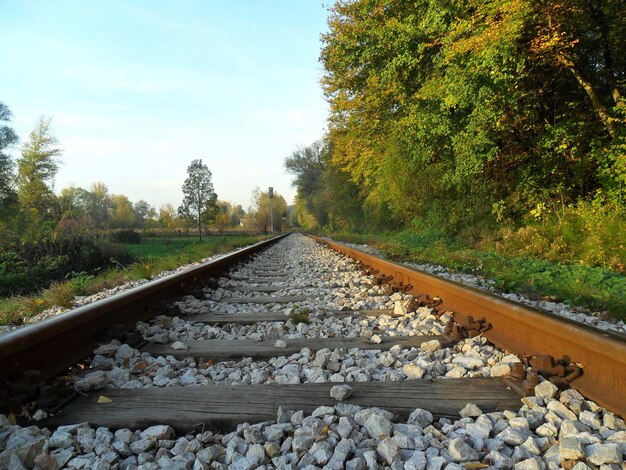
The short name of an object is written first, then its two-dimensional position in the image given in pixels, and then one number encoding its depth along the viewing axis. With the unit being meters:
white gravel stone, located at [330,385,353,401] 1.67
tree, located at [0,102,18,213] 31.28
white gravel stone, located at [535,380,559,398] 1.64
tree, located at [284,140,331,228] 50.53
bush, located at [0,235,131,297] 11.91
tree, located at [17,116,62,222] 37.78
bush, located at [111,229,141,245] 34.67
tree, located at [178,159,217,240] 53.59
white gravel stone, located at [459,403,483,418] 1.54
